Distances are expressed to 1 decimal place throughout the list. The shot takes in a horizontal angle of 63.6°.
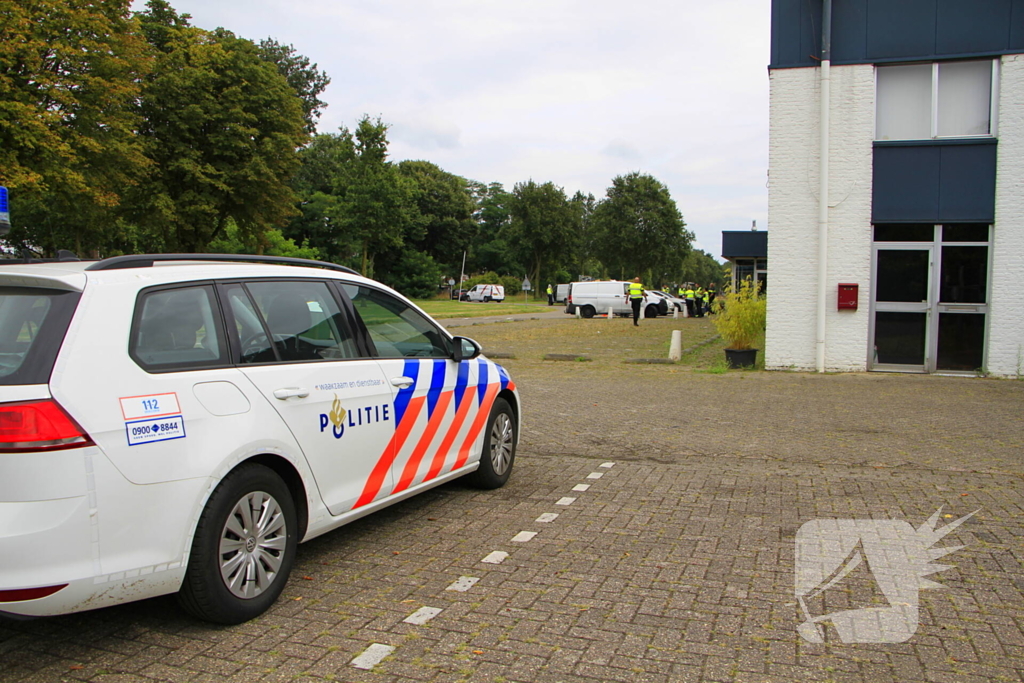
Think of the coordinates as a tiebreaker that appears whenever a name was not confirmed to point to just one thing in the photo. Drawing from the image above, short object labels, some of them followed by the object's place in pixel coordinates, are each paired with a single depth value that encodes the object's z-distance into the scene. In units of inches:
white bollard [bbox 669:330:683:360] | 680.4
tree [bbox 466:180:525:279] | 3294.8
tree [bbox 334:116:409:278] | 2032.5
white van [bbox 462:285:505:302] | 2864.2
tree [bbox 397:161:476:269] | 3228.3
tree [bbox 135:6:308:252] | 1143.6
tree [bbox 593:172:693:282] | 2650.1
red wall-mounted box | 570.3
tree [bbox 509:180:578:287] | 3024.1
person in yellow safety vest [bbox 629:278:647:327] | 1240.2
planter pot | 623.8
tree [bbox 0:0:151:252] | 692.7
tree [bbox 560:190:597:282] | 2797.7
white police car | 121.9
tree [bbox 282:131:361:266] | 2460.5
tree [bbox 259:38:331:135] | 2667.3
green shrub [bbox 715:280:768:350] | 634.8
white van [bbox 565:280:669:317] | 1649.9
